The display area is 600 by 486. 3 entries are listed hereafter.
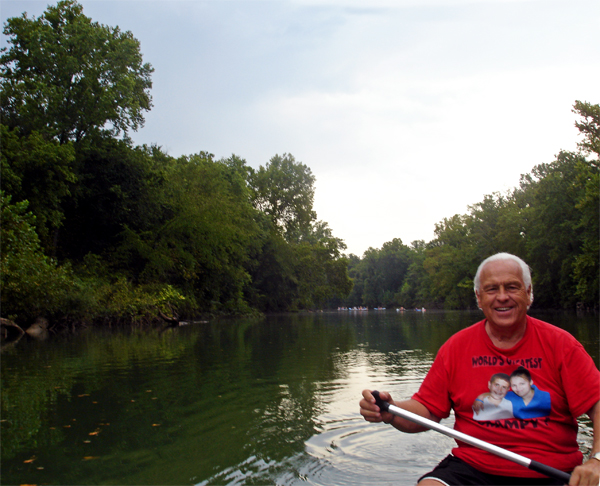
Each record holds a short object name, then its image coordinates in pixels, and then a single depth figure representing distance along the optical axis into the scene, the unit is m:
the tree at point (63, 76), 25.12
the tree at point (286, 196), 53.50
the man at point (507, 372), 2.50
